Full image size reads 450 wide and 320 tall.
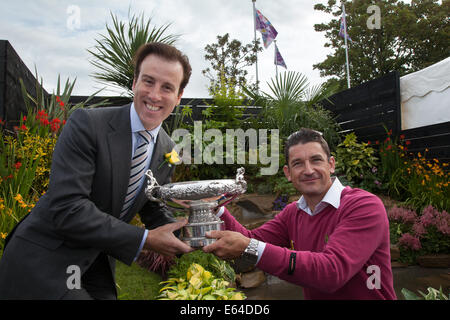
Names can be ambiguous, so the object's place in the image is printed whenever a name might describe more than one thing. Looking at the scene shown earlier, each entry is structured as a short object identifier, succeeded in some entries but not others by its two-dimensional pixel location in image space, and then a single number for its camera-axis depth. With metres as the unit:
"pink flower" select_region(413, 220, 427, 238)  4.52
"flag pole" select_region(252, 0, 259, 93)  15.79
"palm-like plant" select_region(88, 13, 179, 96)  5.88
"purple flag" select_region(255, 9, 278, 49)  14.84
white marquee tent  5.66
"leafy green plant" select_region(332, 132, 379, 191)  5.97
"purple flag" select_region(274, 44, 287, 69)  15.66
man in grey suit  1.41
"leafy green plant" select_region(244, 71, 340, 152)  6.61
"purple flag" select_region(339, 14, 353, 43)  13.78
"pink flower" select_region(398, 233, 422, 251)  4.43
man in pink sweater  1.54
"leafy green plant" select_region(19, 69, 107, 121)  4.46
